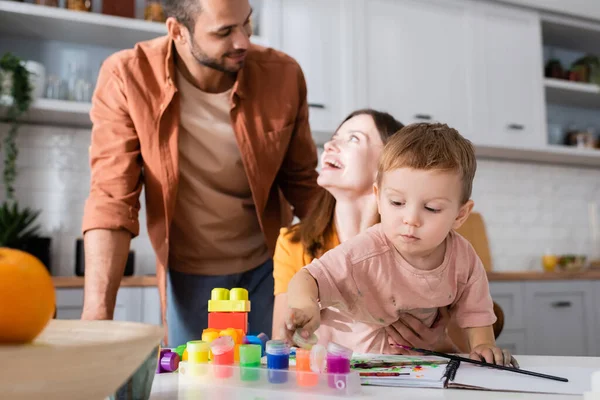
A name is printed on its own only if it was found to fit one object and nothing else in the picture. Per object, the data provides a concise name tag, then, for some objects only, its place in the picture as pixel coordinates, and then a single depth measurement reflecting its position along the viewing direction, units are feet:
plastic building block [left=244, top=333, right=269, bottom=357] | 2.80
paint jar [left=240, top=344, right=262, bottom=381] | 2.34
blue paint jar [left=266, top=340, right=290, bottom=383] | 2.35
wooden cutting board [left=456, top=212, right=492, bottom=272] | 11.39
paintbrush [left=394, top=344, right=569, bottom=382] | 2.52
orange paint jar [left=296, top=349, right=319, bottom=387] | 2.24
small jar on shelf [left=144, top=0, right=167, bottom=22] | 9.85
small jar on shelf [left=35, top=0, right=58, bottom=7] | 9.05
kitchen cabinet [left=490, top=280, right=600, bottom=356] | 10.66
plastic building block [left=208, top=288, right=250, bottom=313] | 3.03
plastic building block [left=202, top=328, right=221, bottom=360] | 2.74
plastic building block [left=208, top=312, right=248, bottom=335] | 3.03
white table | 2.11
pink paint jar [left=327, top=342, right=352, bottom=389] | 2.19
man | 5.71
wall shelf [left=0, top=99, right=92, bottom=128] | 8.92
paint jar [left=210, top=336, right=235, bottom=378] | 2.49
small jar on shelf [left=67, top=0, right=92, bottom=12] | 9.32
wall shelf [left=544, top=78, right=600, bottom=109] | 13.01
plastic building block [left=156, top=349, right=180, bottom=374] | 2.64
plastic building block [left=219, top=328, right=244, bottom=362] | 2.69
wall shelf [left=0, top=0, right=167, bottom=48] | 8.93
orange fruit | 1.48
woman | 4.42
